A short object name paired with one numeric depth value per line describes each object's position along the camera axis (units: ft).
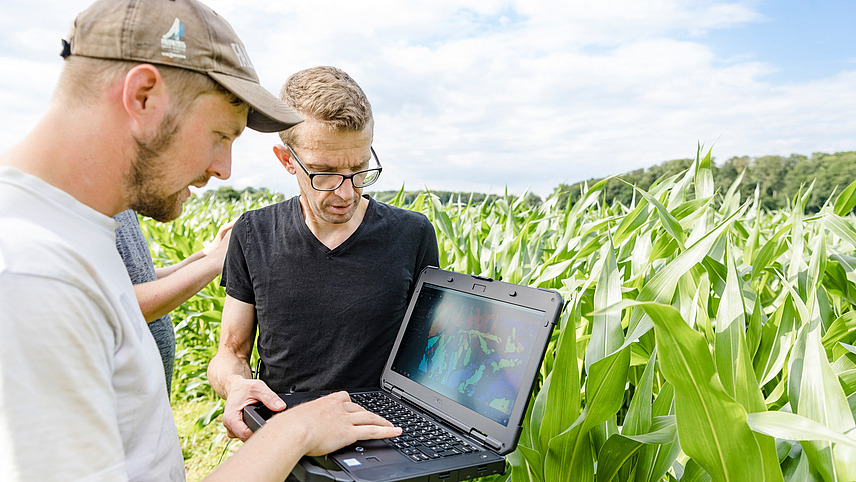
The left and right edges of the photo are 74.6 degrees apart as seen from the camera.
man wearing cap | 1.82
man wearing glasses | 4.29
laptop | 2.83
